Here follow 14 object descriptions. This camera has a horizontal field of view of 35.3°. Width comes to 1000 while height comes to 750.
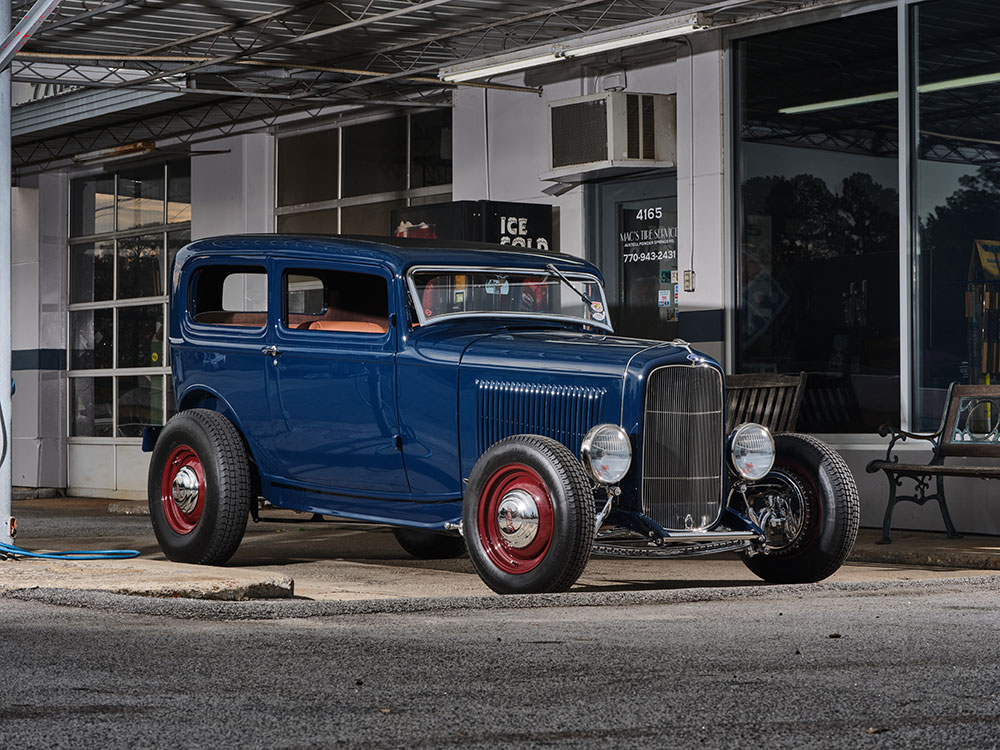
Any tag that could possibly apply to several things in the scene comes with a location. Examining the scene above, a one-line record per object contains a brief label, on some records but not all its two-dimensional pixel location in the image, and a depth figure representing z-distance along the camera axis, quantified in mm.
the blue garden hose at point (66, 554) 9164
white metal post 9469
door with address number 13984
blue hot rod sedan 7914
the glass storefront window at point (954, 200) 11734
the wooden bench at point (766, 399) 11774
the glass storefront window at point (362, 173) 15906
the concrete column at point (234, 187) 17531
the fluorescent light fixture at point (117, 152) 17895
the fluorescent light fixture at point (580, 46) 11742
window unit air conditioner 13727
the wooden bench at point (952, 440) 11016
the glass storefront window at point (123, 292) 18781
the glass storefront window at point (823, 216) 12344
